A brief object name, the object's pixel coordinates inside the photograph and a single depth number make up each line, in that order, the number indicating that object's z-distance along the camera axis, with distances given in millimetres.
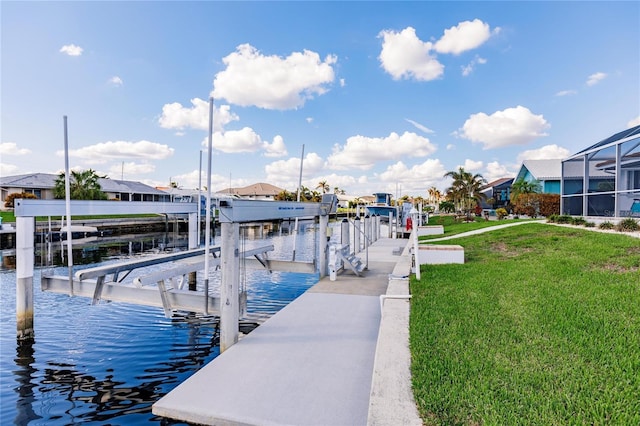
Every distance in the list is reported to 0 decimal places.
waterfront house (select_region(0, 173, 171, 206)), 43781
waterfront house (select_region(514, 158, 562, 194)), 37469
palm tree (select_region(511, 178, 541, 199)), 36656
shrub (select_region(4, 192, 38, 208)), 38784
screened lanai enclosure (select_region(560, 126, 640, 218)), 13422
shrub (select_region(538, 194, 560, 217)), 28220
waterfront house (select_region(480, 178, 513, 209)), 52156
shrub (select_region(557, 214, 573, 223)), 15842
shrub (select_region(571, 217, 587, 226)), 14922
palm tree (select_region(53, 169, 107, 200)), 40728
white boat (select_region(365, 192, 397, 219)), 45072
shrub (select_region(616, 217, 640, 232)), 11570
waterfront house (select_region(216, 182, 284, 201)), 94856
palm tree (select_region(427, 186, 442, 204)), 115688
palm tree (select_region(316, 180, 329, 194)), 107231
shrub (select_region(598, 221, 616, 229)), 12602
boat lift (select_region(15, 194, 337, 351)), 5801
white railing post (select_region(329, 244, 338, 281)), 10227
